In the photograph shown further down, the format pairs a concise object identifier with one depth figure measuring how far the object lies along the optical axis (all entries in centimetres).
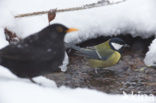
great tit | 1122
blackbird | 802
